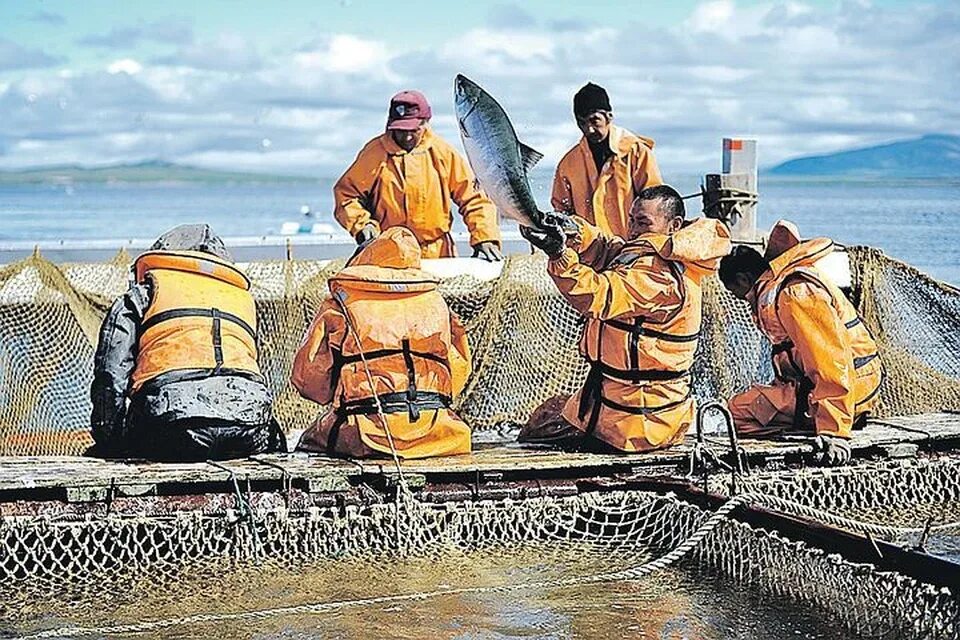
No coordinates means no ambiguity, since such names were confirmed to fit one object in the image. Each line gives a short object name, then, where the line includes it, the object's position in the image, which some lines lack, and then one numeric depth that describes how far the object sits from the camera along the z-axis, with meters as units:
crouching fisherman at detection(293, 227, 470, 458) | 7.12
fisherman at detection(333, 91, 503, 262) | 9.80
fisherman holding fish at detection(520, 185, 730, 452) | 7.08
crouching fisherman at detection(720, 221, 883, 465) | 7.59
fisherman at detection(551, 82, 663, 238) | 8.98
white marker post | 10.95
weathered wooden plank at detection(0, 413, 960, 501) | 6.65
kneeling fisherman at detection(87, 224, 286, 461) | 6.96
